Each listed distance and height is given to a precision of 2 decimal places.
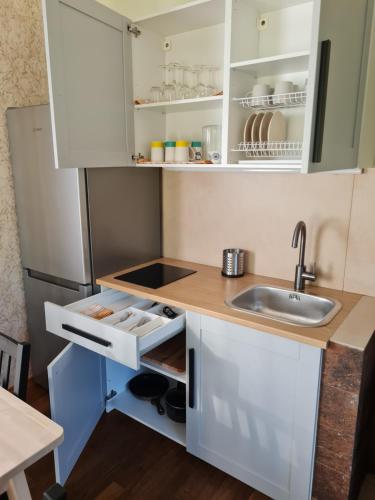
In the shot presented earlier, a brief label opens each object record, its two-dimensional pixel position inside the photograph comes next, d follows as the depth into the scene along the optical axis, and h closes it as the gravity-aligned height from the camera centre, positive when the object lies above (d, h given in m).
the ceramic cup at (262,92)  1.52 +0.29
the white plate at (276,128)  1.56 +0.14
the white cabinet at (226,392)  1.36 -0.92
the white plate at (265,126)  1.57 +0.15
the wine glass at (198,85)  1.79 +0.37
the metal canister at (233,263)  1.91 -0.51
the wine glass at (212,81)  1.79 +0.40
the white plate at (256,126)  1.59 +0.15
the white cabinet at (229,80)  1.20 +0.33
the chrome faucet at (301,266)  1.60 -0.46
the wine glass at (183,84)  1.84 +0.38
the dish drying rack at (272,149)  1.57 +0.06
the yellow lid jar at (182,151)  1.84 +0.05
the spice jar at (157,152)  1.90 +0.05
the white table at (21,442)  0.87 -0.69
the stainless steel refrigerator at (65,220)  1.83 -0.31
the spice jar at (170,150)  1.88 +0.06
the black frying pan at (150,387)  2.07 -1.28
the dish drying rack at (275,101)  1.47 +0.25
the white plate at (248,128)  1.60 +0.14
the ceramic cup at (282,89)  1.51 +0.29
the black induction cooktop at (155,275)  1.87 -0.59
